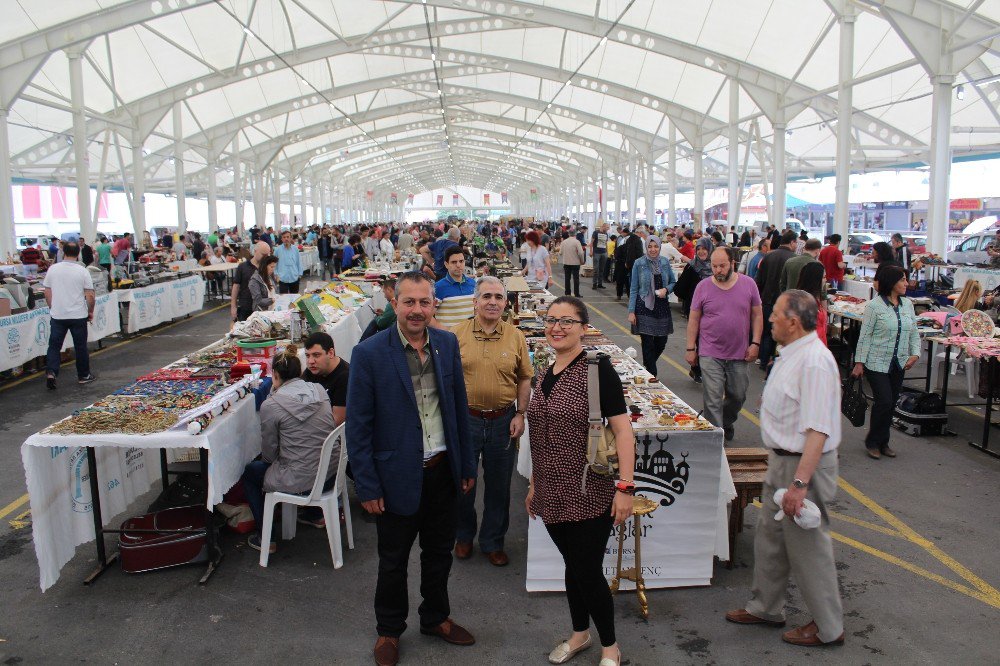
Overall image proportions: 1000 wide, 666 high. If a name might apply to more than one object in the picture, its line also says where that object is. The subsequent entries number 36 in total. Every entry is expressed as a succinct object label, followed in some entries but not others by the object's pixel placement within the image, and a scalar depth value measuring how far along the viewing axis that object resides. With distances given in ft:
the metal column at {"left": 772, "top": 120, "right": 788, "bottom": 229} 68.03
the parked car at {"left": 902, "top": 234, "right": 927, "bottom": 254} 55.12
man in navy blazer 10.58
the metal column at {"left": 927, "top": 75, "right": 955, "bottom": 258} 46.21
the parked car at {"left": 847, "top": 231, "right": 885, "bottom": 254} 91.33
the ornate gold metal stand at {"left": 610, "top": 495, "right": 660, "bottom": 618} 12.93
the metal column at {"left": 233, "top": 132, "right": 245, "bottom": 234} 100.19
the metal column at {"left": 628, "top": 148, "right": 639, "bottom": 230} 114.11
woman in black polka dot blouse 10.09
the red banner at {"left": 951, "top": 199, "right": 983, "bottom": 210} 102.76
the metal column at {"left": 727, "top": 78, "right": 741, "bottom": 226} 70.13
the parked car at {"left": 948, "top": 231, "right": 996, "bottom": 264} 71.15
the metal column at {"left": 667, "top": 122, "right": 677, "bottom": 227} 92.58
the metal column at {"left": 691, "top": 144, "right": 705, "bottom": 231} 87.12
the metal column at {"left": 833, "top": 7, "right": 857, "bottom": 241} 48.03
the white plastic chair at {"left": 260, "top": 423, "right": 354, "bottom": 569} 14.87
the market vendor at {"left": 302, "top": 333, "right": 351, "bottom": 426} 17.01
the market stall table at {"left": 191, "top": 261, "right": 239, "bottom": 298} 57.91
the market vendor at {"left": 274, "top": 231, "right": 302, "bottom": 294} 44.04
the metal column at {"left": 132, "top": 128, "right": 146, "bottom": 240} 75.25
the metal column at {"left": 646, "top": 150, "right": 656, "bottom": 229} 108.17
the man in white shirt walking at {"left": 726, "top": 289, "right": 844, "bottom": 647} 11.17
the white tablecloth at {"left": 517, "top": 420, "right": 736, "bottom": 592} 13.84
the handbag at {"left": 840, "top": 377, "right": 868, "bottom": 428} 20.72
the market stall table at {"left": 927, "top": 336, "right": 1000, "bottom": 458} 21.89
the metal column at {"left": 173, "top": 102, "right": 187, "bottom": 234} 80.12
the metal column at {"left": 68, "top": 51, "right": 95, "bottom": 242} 57.21
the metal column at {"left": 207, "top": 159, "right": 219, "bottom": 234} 96.99
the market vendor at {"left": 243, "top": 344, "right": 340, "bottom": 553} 15.06
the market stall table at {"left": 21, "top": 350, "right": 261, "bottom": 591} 13.58
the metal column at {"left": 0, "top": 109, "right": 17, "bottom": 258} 52.95
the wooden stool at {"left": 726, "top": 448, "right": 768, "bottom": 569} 14.94
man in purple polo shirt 19.12
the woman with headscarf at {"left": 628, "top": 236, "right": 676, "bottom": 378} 25.54
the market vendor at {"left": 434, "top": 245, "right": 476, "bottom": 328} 21.25
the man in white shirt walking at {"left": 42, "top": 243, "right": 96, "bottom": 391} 29.07
